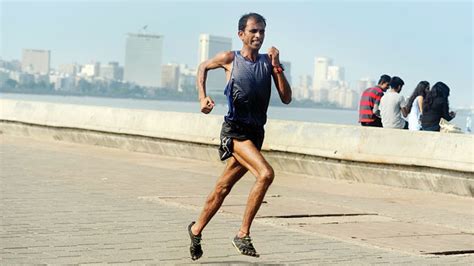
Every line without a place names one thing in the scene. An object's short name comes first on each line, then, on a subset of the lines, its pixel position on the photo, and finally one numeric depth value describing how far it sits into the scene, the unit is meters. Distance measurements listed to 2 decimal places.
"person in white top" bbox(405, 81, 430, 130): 17.58
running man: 8.04
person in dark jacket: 17.17
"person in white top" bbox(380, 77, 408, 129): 17.16
